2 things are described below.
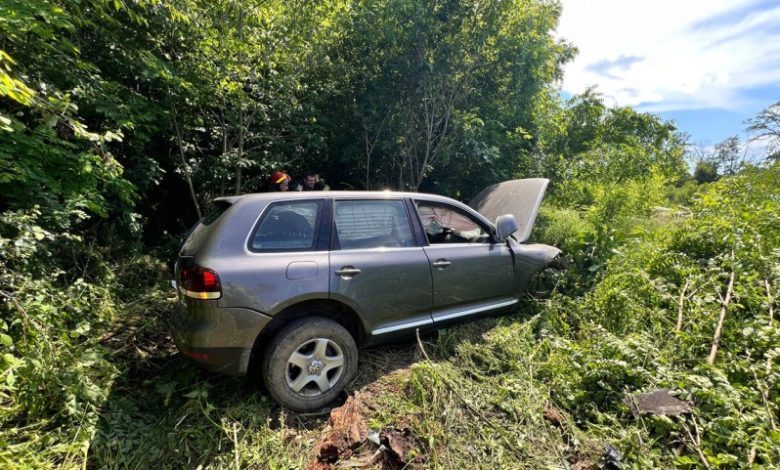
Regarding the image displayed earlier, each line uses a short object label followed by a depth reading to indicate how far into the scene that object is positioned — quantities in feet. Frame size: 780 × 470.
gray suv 8.25
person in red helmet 18.78
